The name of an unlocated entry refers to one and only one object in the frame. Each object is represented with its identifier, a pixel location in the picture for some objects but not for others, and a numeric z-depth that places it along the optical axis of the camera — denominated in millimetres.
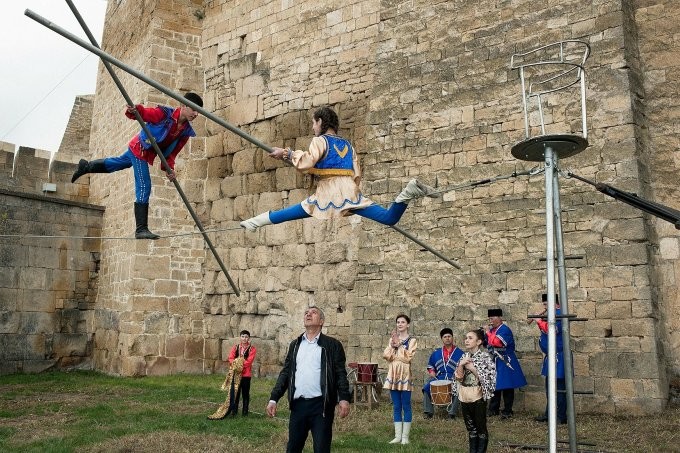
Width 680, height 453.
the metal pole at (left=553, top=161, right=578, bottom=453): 4496
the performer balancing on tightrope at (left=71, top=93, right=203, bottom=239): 6105
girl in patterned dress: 5684
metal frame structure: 4194
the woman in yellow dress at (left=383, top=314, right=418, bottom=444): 6590
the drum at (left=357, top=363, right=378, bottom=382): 8312
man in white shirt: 4812
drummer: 7723
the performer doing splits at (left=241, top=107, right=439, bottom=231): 5238
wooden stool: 8266
